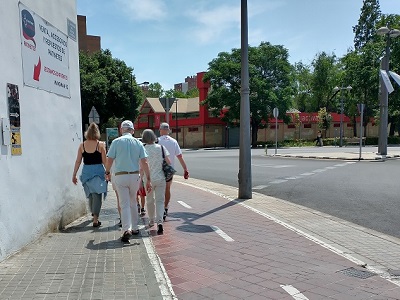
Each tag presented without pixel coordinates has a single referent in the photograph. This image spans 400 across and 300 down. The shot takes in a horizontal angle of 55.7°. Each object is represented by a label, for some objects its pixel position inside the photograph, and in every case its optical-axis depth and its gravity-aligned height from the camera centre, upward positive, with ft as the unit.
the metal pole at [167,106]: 40.78 +3.17
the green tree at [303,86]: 211.61 +27.14
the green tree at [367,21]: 205.67 +61.03
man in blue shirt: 17.99 -1.57
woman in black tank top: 20.93 -1.63
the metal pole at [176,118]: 178.74 +8.21
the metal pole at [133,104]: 128.75 +10.86
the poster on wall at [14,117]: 16.17 +0.90
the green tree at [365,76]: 140.97 +21.95
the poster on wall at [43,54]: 17.83 +4.39
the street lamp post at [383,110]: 70.99 +4.26
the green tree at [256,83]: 154.51 +21.57
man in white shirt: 23.84 -0.74
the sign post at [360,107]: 66.66 +4.43
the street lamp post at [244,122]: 30.30 +1.00
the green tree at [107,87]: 115.65 +15.58
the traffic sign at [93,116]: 66.95 +3.69
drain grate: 14.27 -5.38
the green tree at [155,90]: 310.16 +37.67
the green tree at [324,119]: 176.86 +6.70
